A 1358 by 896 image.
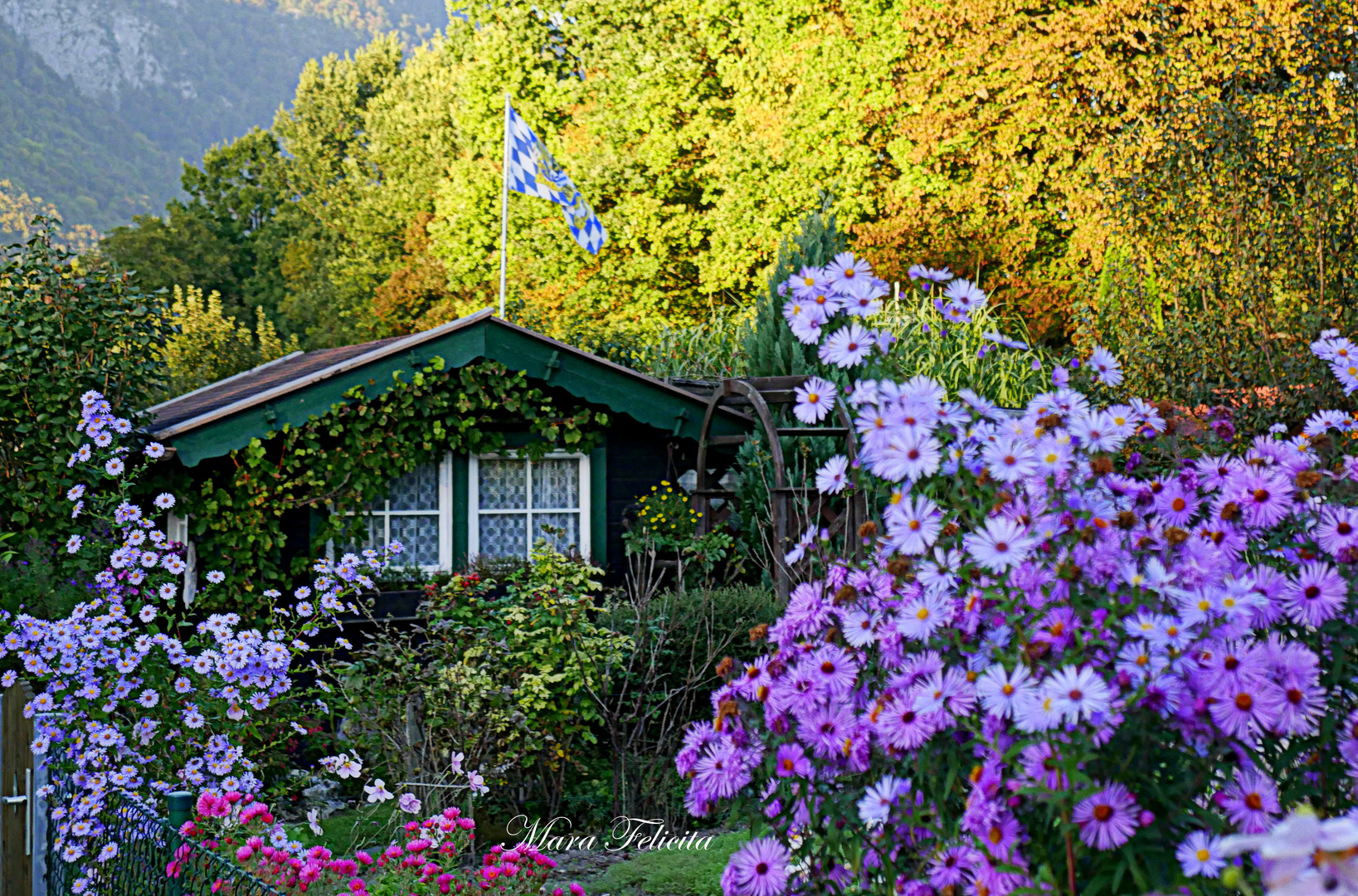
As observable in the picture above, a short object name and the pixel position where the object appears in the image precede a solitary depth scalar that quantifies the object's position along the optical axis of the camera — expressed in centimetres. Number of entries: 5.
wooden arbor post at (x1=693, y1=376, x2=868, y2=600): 826
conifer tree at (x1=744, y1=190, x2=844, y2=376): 1109
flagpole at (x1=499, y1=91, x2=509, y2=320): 1239
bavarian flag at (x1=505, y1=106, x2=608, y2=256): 1299
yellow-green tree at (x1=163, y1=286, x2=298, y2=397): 2062
